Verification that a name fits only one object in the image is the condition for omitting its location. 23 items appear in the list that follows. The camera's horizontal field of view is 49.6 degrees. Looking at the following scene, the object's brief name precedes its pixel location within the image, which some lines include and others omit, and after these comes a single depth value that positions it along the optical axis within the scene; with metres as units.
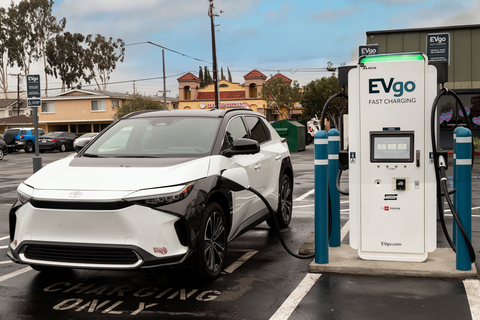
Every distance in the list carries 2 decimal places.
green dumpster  29.25
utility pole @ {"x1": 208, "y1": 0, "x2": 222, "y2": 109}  34.51
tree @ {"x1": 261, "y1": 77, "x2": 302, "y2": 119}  58.78
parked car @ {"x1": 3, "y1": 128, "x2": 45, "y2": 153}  38.56
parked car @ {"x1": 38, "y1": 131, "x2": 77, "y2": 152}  38.47
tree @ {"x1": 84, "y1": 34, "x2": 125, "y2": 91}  68.44
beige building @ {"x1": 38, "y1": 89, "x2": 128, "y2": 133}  60.47
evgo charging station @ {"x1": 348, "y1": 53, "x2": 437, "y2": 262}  5.26
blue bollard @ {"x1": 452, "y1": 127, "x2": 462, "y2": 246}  5.13
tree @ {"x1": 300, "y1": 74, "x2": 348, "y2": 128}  55.22
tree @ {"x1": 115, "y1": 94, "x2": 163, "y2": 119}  55.19
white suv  4.48
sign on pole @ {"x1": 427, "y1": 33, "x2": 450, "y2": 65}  8.53
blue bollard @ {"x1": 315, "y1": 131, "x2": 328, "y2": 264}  5.38
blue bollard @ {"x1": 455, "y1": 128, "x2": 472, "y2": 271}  5.00
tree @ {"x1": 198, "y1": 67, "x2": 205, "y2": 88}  99.69
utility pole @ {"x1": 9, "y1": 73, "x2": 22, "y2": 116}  67.88
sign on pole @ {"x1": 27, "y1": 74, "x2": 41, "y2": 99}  14.01
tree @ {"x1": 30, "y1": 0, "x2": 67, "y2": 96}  62.84
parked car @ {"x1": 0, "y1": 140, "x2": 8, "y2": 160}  30.42
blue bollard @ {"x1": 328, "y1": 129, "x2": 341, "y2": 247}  6.24
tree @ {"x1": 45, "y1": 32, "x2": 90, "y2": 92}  65.31
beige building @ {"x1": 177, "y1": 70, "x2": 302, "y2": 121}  61.91
